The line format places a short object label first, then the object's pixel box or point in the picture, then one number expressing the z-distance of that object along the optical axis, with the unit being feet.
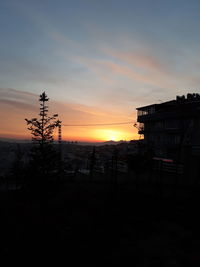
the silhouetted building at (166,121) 130.62
